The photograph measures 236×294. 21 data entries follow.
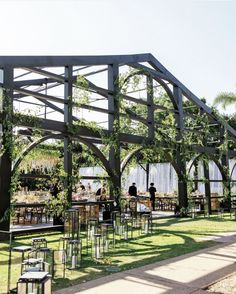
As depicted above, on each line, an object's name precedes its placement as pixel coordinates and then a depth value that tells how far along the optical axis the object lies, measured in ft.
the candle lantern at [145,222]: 25.78
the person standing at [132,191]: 38.32
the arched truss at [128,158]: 30.90
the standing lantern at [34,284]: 8.37
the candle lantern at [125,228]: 23.00
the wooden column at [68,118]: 26.09
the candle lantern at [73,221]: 18.61
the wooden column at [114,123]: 29.74
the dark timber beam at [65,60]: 23.57
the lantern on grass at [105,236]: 19.17
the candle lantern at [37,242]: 14.76
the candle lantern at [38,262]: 11.11
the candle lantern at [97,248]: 17.11
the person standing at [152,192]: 44.57
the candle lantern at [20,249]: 12.08
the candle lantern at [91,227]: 20.51
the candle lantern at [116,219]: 24.86
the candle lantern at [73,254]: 15.22
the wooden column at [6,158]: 22.19
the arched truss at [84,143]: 23.12
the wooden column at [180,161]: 37.61
